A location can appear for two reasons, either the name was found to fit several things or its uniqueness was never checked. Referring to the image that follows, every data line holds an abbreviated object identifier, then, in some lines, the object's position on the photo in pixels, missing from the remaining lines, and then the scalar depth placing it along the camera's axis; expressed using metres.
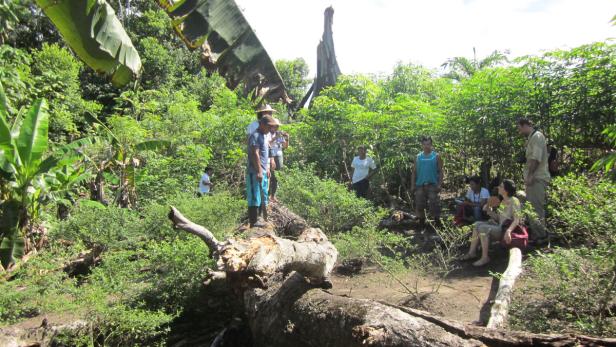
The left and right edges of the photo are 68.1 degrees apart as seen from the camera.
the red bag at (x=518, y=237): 6.21
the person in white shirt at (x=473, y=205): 7.87
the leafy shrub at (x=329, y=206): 8.06
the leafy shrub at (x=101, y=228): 6.66
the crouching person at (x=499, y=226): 6.23
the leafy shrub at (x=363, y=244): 5.98
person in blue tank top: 8.63
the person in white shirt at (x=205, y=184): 9.94
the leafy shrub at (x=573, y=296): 3.66
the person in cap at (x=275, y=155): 8.57
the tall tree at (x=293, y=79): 25.48
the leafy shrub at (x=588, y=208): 4.24
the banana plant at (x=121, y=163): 9.23
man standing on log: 6.54
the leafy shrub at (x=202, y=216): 6.62
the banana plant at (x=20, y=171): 6.95
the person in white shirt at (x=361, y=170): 9.65
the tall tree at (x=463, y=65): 16.86
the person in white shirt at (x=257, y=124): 7.41
